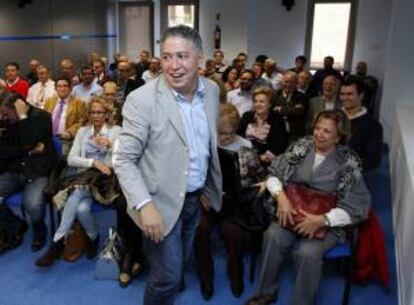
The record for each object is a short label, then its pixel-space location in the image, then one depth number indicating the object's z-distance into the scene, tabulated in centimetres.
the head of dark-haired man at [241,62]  648
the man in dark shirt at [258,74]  502
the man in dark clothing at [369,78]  707
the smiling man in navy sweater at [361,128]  315
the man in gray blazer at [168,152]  156
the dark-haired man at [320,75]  587
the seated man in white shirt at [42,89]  509
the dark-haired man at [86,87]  510
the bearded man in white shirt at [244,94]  477
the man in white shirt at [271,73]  659
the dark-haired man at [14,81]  536
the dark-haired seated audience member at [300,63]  744
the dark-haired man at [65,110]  406
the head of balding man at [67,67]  539
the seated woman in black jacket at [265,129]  337
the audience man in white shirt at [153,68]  609
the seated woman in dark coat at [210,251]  261
